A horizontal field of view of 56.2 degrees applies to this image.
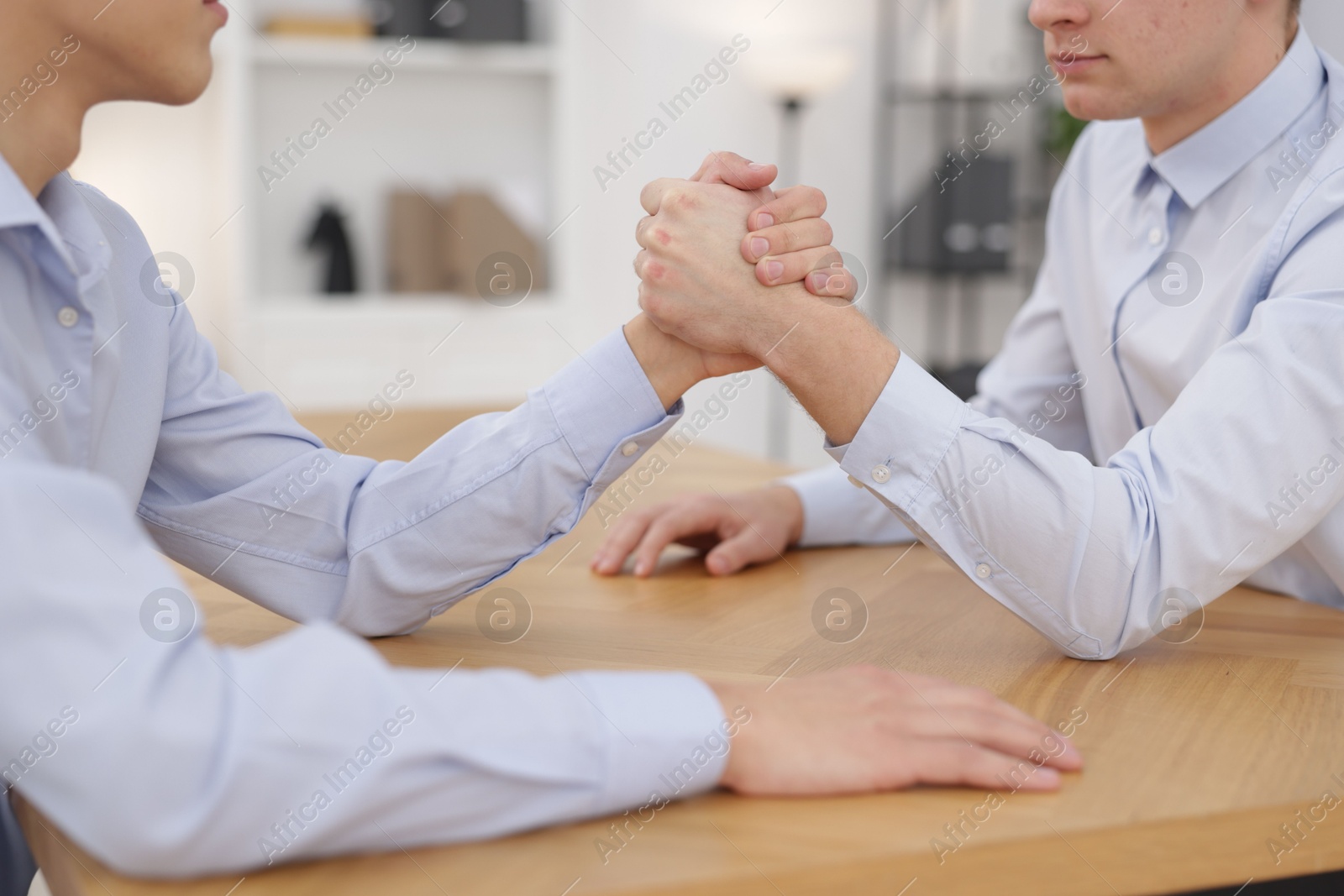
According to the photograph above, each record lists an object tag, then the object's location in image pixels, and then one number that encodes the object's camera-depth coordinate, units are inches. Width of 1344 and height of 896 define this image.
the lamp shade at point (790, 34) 163.8
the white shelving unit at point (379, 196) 153.6
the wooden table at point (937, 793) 25.2
